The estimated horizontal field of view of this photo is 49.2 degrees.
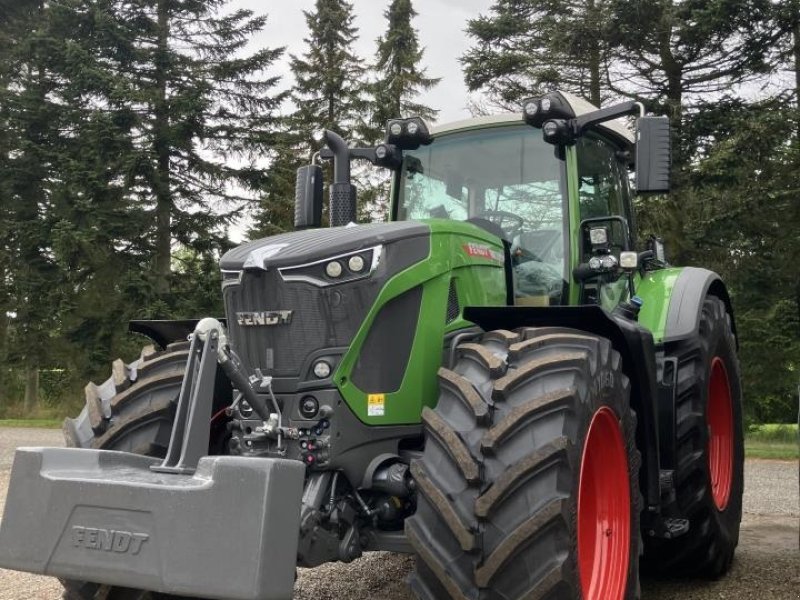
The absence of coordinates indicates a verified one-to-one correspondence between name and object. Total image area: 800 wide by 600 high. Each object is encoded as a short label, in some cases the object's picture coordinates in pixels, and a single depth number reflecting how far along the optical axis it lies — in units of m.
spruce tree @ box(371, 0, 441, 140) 26.52
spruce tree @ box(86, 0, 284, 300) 21.39
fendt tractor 2.98
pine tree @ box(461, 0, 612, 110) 18.38
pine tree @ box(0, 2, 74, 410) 22.97
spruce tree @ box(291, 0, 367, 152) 25.64
